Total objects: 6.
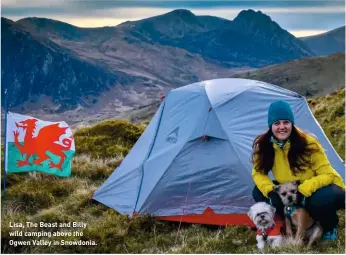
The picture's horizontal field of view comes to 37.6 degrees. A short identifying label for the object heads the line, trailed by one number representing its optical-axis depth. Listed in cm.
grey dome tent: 810
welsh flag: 961
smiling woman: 600
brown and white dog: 607
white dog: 610
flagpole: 909
